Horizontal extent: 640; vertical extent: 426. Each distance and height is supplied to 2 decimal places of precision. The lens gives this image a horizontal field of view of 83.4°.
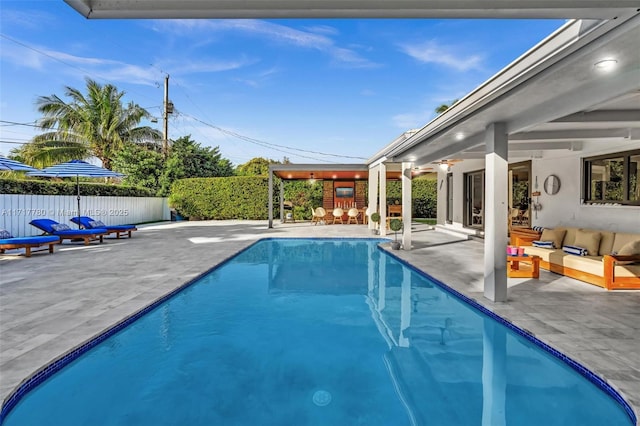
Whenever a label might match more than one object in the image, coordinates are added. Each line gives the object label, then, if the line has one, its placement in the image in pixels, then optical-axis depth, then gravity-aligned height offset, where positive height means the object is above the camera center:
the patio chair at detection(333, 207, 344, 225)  17.27 -0.25
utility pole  22.55 +5.80
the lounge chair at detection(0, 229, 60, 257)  8.38 -0.86
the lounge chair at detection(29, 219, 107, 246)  10.02 -0.73
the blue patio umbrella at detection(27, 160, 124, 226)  10.50 +1.07
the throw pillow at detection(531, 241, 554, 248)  7.11 -0.71
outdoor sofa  5.31 -0.80
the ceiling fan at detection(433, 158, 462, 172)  10.77 +1.45
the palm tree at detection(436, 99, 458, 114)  24.88 +6.98
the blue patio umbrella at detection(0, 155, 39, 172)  8.54 +0.99
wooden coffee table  6.14 -1.03
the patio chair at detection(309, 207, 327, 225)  17.56 -0.39
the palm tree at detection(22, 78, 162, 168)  19.84 +4.72
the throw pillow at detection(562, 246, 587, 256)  6.22 -0.74
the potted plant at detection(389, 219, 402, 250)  9.39 -0.51
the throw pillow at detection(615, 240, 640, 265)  5.31 -0.63
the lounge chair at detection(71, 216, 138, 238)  11.55 -0.64
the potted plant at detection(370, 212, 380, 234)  12.66 -0.34
